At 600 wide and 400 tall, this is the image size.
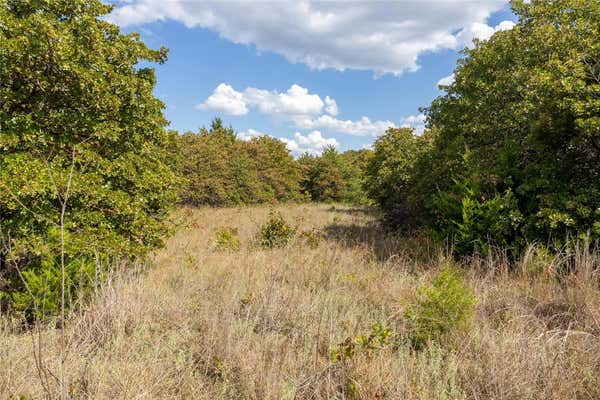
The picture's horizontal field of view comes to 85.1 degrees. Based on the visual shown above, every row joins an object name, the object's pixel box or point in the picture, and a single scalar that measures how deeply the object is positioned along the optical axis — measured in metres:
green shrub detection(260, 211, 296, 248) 8.24
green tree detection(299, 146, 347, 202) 32.00
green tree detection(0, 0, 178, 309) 3.97
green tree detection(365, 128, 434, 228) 12.19
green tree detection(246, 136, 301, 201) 27.06
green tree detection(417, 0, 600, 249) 5.06
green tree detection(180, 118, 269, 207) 19.14
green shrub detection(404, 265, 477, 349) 3.14
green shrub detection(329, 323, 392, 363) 2.52
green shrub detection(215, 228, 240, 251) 7.85
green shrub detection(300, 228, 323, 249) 7.87
